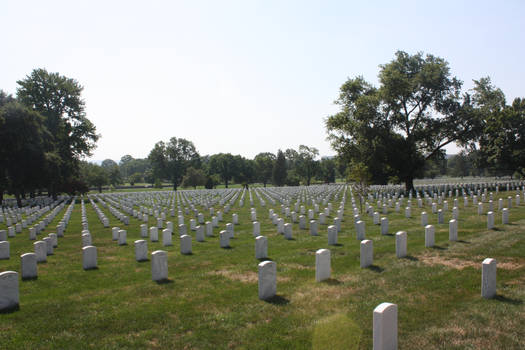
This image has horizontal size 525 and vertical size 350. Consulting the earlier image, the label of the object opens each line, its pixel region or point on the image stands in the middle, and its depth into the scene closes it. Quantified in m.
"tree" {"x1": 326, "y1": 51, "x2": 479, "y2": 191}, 36.75
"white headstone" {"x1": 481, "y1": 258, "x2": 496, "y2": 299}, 6.52
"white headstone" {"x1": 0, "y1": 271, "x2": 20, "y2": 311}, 6.66
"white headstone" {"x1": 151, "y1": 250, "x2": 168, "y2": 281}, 8.45
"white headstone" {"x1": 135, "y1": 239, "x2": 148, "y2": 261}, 10.94
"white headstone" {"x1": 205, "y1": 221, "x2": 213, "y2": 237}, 15.56
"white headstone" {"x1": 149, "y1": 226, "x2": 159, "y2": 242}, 14.83
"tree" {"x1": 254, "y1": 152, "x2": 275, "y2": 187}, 100.50
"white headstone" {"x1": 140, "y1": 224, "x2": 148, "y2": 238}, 16.08
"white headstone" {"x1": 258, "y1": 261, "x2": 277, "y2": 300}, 6.97
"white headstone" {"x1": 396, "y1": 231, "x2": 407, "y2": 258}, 9.70
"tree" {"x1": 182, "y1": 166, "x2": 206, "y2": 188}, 78.94
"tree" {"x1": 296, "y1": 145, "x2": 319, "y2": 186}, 93.44
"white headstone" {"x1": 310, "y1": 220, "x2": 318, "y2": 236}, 14.69
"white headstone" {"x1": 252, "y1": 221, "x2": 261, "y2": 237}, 15.24
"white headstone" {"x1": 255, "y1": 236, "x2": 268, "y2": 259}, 10.55
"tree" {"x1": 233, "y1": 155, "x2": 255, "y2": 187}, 98.44
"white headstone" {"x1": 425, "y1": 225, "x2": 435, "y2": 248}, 10.91
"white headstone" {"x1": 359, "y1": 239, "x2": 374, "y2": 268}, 8.96
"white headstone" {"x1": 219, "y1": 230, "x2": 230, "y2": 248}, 12.84
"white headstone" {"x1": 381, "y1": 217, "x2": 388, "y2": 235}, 13.98
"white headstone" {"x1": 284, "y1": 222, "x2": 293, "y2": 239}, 14.12
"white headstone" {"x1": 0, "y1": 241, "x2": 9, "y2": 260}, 11.95
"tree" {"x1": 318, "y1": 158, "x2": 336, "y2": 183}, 99.66
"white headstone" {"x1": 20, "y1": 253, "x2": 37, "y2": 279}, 9.05
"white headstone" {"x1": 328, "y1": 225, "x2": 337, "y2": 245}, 12.30
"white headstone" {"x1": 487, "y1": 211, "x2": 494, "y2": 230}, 13.48
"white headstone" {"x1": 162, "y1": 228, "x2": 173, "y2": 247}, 13.48
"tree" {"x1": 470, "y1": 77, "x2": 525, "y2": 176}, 37.53
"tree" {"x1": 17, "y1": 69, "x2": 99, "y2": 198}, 46.16
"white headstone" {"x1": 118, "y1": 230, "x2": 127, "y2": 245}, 14.19
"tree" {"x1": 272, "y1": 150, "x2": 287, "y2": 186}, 89.69
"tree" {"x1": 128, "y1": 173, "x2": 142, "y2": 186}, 123.28
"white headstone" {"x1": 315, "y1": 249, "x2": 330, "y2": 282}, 8.03
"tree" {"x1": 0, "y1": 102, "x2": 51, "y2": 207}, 31.39
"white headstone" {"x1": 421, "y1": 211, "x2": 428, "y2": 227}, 15.56
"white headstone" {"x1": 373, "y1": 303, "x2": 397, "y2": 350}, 4.46
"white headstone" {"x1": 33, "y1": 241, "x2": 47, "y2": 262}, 11.06
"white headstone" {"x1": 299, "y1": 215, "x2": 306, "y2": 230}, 16.45
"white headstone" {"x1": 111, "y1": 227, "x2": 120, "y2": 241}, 15.60
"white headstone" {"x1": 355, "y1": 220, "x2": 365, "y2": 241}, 13.09
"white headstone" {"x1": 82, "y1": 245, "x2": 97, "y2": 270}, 10.10
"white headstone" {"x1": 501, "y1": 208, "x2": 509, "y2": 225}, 14.47
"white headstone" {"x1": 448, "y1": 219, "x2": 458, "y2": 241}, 11.63
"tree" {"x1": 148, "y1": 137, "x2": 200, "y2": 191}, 89.25
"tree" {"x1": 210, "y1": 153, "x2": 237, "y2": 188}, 97.12
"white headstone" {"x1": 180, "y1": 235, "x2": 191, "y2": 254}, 11.90
